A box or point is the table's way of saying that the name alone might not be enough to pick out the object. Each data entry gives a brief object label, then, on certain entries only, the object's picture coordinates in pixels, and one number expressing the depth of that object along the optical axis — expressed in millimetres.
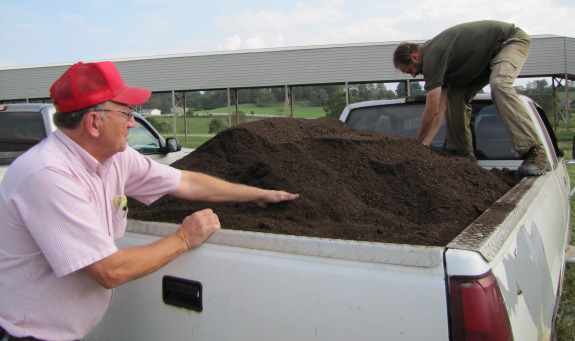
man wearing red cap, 1643
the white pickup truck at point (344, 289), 1304
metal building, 21000
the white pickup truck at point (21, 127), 4840
